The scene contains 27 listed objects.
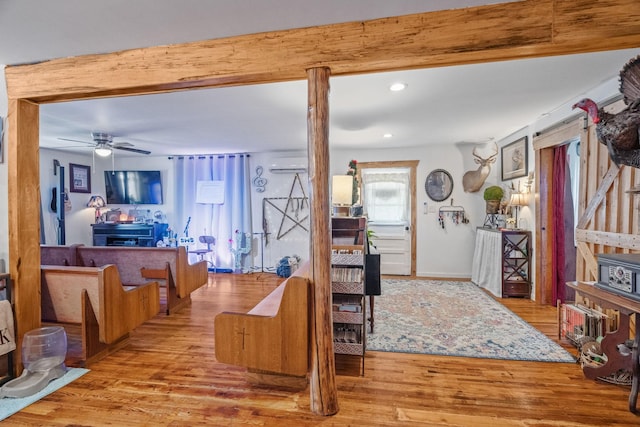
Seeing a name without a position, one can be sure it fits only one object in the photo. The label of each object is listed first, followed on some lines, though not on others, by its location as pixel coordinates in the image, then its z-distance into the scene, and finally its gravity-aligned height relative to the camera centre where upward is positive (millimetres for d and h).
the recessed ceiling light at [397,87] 2781 +1150
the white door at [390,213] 5785 -15
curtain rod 6188 +1173
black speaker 2834 -566
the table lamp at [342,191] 3004 +212
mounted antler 5027 +641
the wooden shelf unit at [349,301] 2406 -730
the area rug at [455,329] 2699 -1197
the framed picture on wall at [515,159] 4297 +766
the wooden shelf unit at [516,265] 4234 -741
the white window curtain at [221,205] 6148 +178
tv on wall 6340 +562
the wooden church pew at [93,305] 2502 -765
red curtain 3844 -192
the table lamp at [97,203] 6278 +238
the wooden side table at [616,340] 1755 -892
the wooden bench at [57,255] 3598 -467
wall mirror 5523 +482
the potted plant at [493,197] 4664 +215
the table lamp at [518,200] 4176 +153
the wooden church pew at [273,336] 2016 -833
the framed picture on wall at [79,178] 6055 +739
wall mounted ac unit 5930 +931
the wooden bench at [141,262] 3711 -567
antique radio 1715 -376
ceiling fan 4469 +1062
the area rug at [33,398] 1963 -1229
